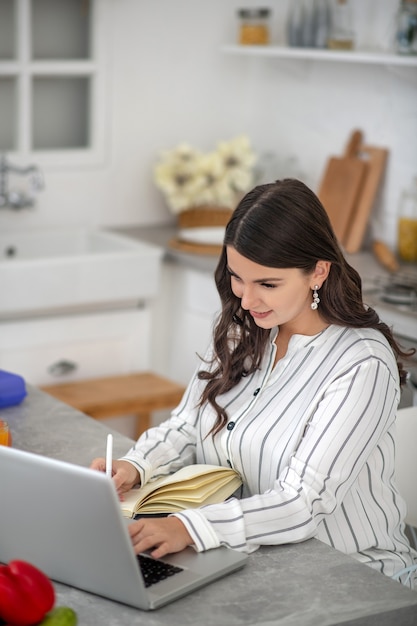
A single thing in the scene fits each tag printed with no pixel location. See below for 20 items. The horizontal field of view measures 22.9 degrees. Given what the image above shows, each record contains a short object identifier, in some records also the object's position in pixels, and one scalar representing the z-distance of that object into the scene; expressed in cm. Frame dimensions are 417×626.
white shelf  345
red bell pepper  127
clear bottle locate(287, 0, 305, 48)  383
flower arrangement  412
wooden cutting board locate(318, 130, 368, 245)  381
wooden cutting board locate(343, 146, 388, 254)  379
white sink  351
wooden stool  353
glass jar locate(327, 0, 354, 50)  373
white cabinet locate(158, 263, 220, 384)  381
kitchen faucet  387
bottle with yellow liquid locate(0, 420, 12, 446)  195
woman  170
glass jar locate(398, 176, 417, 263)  362
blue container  229
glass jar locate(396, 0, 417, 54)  345
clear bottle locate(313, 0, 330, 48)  378
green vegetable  127
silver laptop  140
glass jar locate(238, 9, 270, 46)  408
